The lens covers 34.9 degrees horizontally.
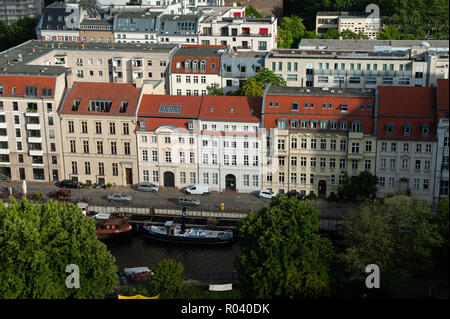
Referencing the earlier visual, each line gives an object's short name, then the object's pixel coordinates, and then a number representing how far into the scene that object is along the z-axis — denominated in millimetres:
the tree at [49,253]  59719
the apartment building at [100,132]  96375
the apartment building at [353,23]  169375
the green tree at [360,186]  89188
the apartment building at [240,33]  133250
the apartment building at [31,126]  97938
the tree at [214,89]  114125
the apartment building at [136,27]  138000
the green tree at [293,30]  158312
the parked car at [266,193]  93188
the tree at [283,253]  57562
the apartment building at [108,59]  119375
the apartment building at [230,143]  93250
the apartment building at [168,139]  94625
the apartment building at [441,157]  85438
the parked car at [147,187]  96500
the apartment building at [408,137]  87375
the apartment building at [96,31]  141750
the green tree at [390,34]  150875
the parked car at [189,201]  92312
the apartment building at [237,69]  116688
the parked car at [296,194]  92562
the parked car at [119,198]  93875
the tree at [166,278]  68438
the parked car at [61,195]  94500
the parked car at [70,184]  98538
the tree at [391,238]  60281
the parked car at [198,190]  95062
